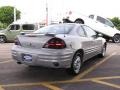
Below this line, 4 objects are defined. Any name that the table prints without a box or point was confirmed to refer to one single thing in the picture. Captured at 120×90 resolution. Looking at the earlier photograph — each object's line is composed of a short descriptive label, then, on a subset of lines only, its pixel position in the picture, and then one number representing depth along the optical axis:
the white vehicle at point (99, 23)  8.22
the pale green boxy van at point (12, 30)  8.29
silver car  2.98
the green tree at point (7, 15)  22.89
